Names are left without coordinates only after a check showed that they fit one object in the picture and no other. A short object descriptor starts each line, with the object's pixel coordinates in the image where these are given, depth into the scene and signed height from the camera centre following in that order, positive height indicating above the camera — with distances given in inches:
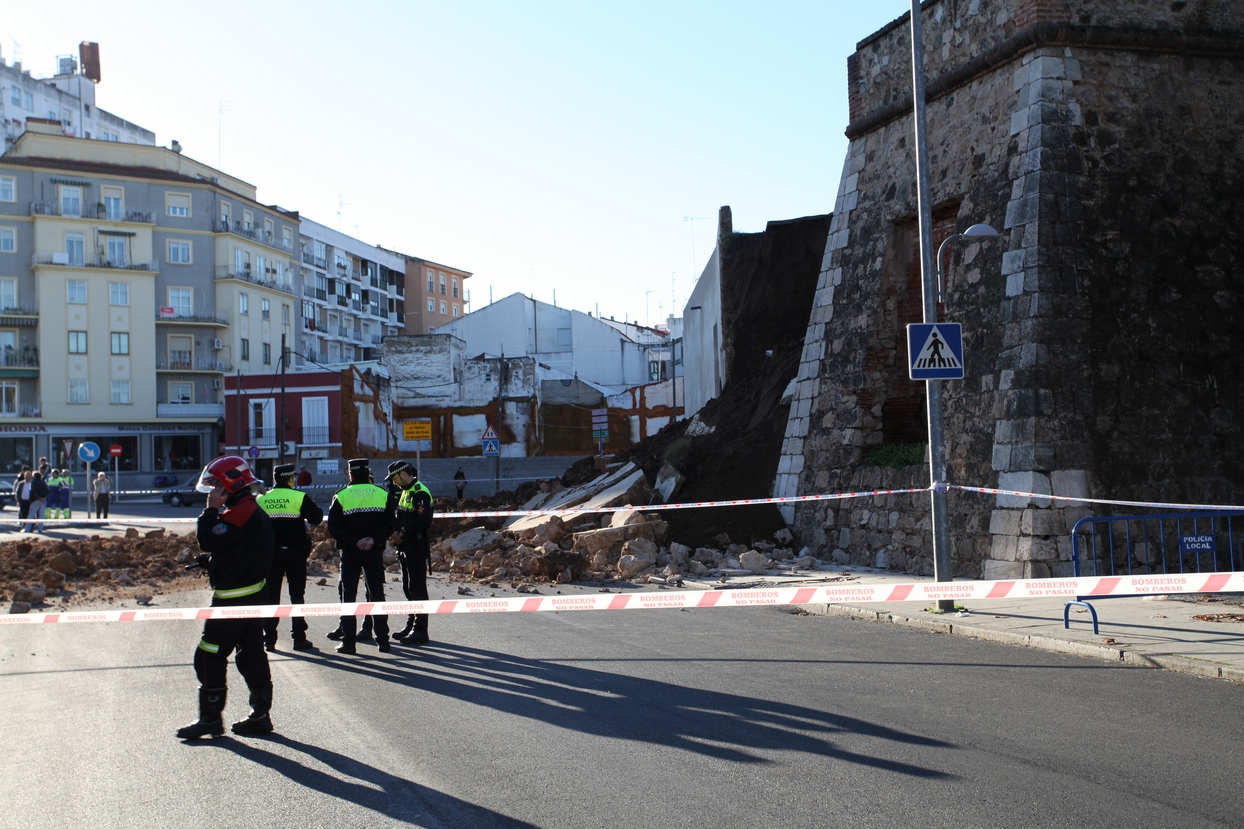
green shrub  569.3 -11.9
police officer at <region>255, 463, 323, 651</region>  391.5 -30.9
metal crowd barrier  454.0 -52.7
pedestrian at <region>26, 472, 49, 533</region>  1036.5 -36.4
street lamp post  421.7 +59.9
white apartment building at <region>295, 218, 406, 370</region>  2974.9 +463.7
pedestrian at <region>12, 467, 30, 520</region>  1048.8 -36.0
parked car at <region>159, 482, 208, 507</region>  1775.3 -74.0
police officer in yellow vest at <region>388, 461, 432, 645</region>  406.3 -33.1
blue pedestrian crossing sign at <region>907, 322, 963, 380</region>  420.2 +33.4
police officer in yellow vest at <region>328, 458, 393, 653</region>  393.7 -30.6
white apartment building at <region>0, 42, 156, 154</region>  2598.4 +930.1
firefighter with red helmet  253.0 -32.4
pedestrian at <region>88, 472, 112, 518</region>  1218.6 -41.4
